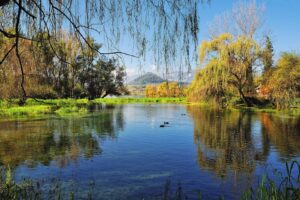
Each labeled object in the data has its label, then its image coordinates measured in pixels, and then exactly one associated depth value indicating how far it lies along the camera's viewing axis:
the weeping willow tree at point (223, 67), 33.38
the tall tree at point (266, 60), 34.19
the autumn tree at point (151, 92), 83.62
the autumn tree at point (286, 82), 29.75
